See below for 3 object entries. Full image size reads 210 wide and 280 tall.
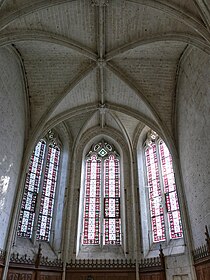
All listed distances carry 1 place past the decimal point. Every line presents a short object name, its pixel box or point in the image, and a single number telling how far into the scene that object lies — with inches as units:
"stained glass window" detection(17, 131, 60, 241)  542.0
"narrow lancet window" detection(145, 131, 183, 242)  535.3
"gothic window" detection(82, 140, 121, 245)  573.9
